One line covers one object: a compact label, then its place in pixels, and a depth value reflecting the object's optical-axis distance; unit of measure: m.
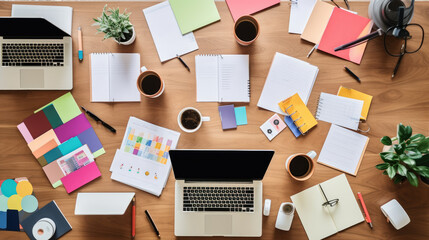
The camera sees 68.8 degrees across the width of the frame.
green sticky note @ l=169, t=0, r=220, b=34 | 1.42
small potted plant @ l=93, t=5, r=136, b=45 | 1.31
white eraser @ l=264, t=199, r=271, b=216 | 1.35
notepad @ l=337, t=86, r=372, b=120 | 1.40
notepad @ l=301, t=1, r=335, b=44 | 1.43
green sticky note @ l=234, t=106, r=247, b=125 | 1.40
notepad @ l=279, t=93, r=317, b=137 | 1.39
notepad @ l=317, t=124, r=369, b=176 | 1.38
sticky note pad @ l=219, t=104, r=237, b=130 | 1.39
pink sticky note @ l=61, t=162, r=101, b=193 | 1.37
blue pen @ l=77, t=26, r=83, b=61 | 1.41
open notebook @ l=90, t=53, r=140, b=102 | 1.41
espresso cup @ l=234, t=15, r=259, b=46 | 1.37
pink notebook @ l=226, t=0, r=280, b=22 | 1.42
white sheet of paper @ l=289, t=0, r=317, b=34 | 1.42
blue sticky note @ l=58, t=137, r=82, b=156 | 1.39
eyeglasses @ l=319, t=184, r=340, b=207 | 1.34
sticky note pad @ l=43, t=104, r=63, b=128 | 1.40
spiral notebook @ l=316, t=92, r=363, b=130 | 1.38
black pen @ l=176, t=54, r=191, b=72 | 1.41
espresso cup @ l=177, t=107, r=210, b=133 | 1.36
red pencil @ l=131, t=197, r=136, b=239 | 1.35
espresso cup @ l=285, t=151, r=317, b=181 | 1.34
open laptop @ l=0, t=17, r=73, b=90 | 1.39
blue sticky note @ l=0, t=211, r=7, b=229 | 1.34
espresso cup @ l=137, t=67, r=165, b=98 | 1.35
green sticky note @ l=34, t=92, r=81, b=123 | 1.40
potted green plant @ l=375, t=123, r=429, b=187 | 1.20
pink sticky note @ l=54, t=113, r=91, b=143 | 1.40
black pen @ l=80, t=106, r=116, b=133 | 1.39
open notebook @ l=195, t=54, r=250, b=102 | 1.40
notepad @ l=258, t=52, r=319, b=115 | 1.40
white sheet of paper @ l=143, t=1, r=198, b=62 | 1.42
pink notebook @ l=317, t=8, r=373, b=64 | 1.41
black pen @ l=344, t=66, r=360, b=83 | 1.41
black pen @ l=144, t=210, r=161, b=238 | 1.36
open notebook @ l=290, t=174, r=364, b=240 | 1.35
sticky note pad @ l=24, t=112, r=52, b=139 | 1.39
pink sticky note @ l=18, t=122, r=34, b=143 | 1.39
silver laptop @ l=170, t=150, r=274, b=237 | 1.32
